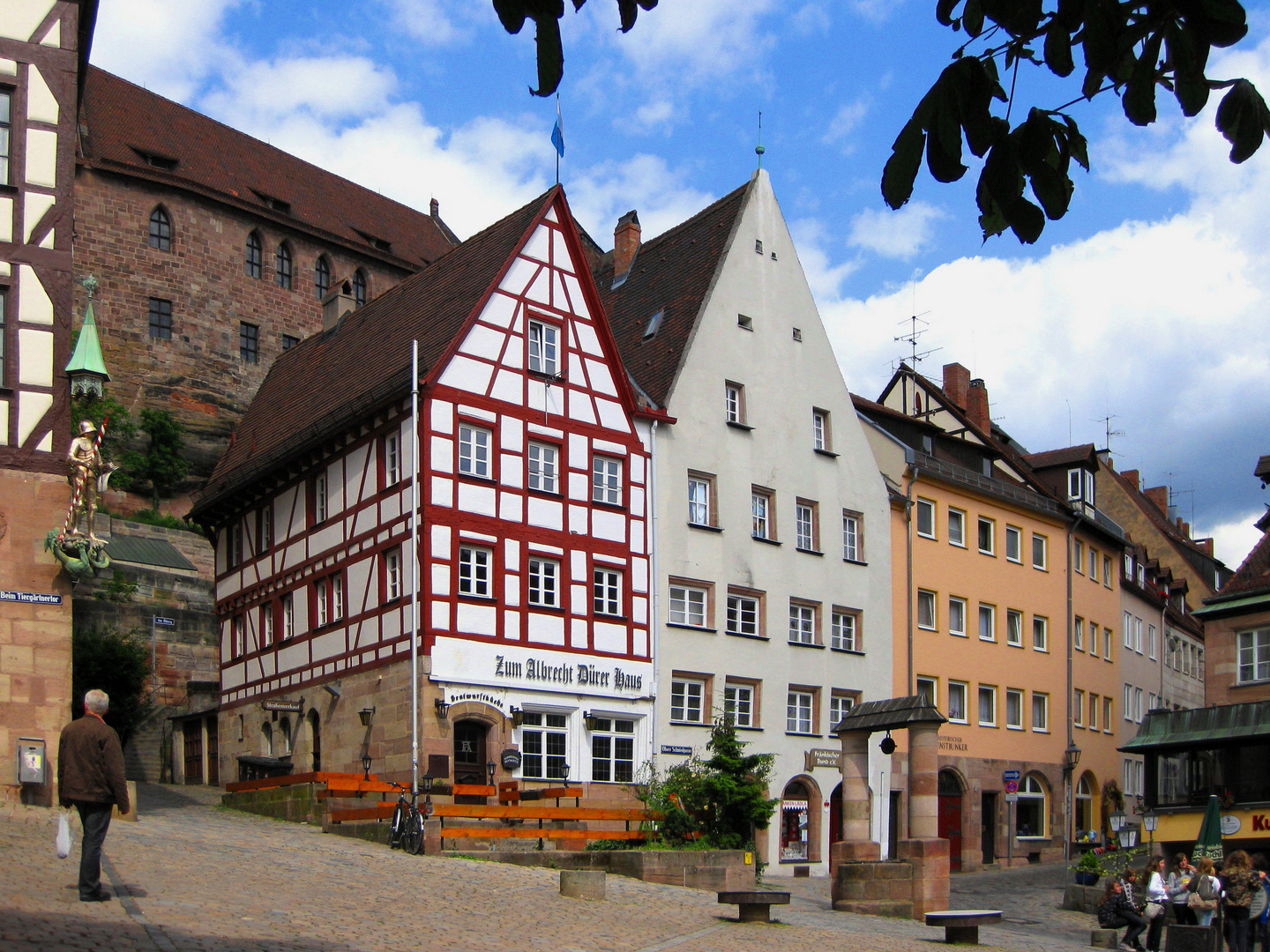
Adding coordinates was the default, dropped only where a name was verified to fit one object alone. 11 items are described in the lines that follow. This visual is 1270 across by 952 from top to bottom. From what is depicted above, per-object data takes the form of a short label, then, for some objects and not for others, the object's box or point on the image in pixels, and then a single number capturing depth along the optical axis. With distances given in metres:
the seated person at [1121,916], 20.39
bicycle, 22.86
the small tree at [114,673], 39.69
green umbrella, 23.67
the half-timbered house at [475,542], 29.20
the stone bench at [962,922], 18.22
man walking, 12.72
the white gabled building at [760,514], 33.88
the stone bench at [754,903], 18.03
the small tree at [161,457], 57.47
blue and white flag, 33.94
